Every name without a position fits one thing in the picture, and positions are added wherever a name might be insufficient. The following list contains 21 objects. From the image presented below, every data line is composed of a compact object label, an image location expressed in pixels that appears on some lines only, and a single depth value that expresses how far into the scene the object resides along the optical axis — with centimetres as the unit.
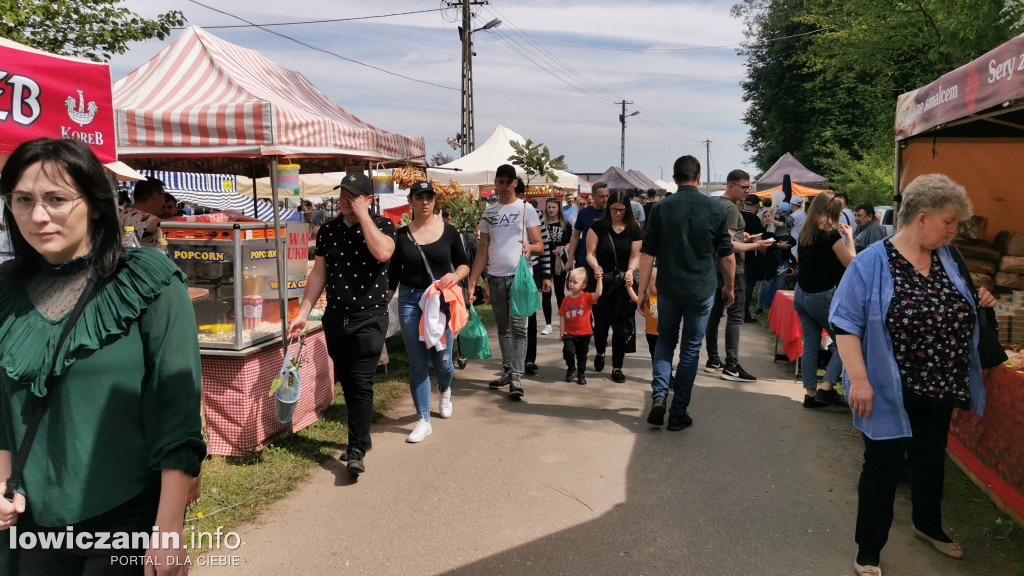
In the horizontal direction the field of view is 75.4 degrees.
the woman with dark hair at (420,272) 502
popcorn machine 470
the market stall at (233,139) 459
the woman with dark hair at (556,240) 824
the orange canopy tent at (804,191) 1862
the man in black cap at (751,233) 883
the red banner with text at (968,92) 331
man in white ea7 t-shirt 604
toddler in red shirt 646
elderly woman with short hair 300
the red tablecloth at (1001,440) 353
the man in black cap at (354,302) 436
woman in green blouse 164
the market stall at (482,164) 1314
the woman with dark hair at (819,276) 533
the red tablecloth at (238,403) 458
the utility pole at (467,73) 2223
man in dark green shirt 508
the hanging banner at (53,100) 339
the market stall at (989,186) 355
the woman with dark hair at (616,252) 639
